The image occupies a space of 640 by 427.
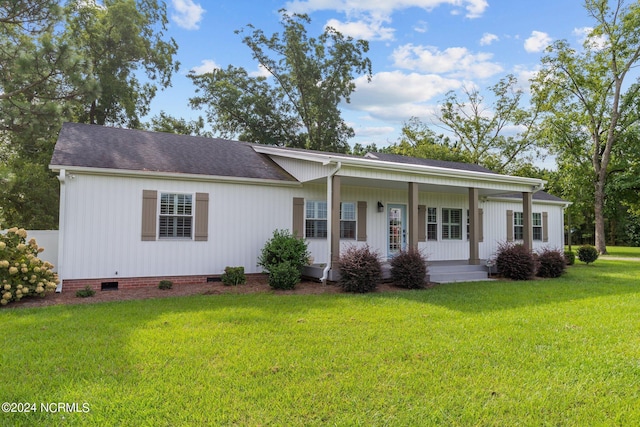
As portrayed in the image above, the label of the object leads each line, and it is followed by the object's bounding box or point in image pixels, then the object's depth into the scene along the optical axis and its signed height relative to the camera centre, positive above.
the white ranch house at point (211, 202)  9.05 +0.89
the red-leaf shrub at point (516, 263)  11.59 -0.70
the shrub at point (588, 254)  16.61 -0.64
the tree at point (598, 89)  22.98 +9.22
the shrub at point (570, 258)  16.58 -0.78
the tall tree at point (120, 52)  18.89 +9.04
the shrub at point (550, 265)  12.21 -0.79
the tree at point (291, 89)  27.62 +10.32
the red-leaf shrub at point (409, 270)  9.65 -0.77
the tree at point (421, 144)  29.80 +7.56
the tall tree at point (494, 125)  29.70 +8.59
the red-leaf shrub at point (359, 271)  8.99 -0.76
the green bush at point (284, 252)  9.62 -0.37
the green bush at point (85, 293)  8.21 -1.17
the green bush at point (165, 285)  9.21 -1.12
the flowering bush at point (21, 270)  7.45 -0.67
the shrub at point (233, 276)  9.79 -0.97
